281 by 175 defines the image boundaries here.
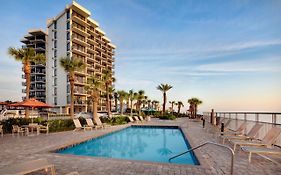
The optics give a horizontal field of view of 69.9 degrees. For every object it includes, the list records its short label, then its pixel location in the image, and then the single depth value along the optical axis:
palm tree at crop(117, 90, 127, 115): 49.72
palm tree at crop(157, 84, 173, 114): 41.99
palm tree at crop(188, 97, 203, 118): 42.53
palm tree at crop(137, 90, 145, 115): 51.91
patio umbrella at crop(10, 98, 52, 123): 14.47
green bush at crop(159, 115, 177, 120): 34.61
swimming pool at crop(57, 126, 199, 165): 9.53
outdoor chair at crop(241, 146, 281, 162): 6.19
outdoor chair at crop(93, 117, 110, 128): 17.54
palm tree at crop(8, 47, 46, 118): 20.28
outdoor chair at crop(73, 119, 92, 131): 15.28
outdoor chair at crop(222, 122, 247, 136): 11.34
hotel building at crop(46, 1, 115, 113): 48.12
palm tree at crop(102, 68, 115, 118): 31.42
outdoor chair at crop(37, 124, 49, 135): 13.75
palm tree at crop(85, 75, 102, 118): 26.81
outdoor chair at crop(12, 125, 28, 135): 13.67
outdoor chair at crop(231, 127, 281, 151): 7.52
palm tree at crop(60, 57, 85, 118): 25.86
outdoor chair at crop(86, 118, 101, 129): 16.70
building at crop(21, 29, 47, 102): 54.41
